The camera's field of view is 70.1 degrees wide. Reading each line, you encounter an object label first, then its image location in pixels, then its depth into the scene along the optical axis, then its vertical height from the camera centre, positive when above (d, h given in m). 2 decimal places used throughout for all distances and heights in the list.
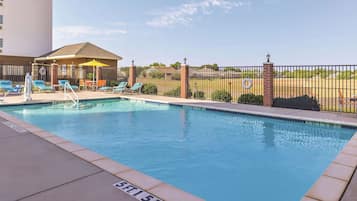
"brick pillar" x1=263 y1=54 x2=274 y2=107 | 10.73 +0.48
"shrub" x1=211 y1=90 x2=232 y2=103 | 12.60 -0.03
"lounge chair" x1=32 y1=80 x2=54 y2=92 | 14.55 +0.61
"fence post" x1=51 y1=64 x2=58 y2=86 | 17.64 +1.51
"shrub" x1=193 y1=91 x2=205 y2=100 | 14.32 +0.02
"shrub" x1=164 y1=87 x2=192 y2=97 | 15.26 +0.15
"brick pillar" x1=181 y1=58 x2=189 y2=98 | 13.88 +0.90
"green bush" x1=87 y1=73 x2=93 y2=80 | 21.68 +1.66
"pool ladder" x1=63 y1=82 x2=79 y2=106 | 11.77 -0.08
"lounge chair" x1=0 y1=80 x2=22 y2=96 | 13.39 +0.40
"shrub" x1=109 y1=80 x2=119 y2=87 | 19.40 +0.96
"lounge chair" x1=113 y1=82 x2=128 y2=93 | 15.83 +0.47
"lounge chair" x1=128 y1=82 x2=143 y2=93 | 15.54 +0.52
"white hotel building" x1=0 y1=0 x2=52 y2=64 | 25.62 +7.05
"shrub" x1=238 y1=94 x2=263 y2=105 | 11.40 -0.17
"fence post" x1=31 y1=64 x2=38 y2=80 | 20.03 +1.94
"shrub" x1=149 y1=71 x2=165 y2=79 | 22.47 +1.85
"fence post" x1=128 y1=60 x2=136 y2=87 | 17.33 +1.41
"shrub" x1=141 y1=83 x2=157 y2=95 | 16.58 +0.43
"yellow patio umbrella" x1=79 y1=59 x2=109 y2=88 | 17.06 +2.13
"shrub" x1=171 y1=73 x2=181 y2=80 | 18.30 +1.42
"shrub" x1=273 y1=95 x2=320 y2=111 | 9.84 -0.30
